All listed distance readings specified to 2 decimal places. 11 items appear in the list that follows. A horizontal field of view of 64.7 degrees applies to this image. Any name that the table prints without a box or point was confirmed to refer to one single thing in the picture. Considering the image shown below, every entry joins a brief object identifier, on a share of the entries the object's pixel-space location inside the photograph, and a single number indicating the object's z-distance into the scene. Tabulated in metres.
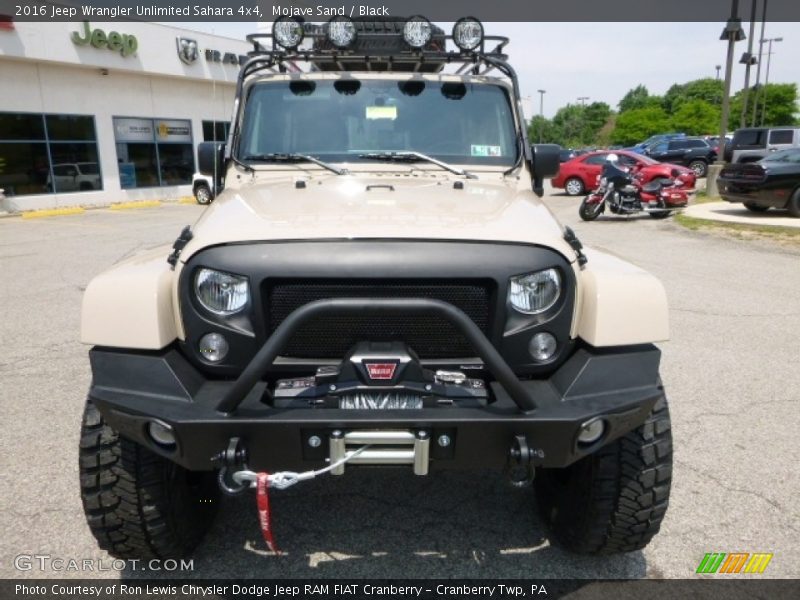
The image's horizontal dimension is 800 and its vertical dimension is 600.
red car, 18.89
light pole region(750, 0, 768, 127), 25.61
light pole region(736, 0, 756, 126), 28.62
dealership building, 17.84
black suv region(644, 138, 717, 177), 26.39
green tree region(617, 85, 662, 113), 100.50
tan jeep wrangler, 2.07
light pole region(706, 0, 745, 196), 16.50
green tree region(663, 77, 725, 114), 90.62
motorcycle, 14.51
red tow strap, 2.07
